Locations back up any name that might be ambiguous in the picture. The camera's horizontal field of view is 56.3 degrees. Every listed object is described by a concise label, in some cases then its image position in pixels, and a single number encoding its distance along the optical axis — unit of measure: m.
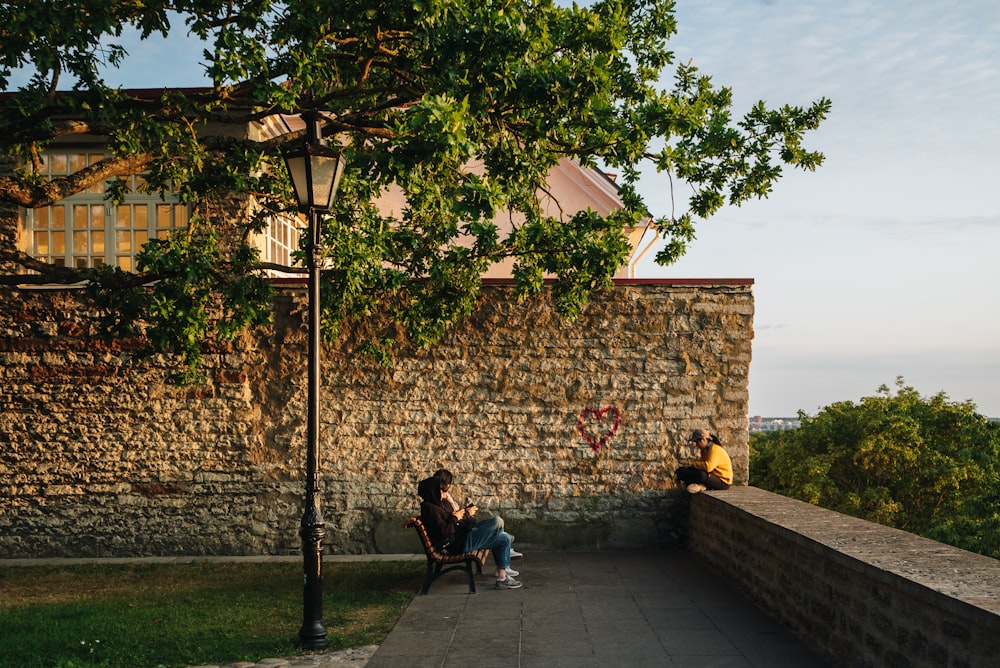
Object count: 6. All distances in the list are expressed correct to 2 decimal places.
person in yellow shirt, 11.56
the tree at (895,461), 24.44
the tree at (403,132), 8.30
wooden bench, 9.25
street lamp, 7.38
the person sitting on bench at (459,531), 9.27
